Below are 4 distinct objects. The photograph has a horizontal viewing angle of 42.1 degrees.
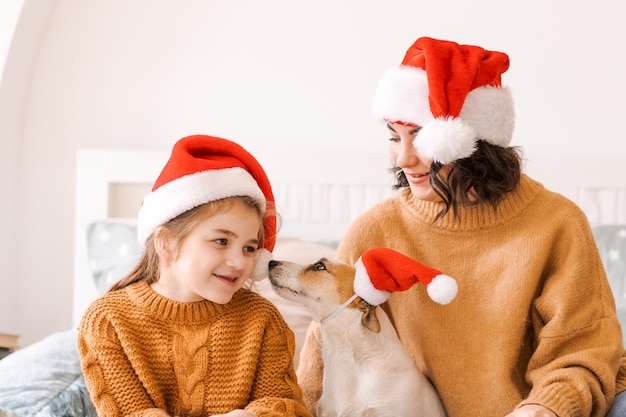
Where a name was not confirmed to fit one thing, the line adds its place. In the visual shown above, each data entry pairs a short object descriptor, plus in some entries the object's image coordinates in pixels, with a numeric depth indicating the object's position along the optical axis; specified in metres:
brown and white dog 1.35
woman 1.38
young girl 1.31
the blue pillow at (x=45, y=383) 1.58
